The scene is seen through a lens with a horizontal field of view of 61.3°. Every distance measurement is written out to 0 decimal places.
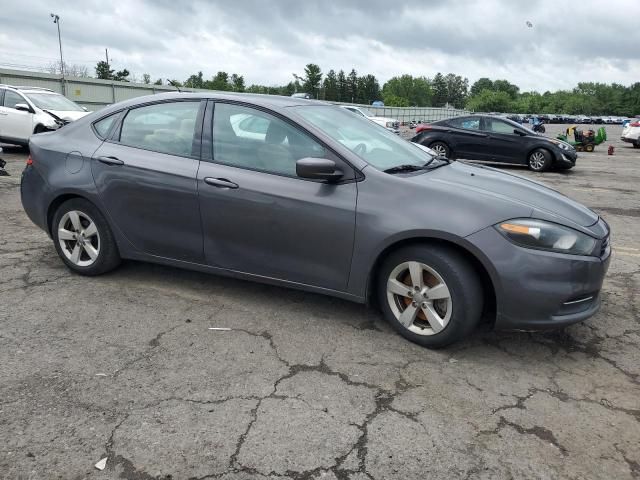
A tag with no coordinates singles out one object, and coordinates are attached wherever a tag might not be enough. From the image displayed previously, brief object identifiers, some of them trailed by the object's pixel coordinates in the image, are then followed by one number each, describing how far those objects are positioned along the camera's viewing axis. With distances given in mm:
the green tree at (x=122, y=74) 81562
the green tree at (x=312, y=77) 115438
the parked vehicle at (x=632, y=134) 22562
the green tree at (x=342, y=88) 129125
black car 13445
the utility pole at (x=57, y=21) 47534
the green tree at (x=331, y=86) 124188
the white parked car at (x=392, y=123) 24938
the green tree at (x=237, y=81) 109281
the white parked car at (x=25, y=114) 12602
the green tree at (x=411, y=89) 155625
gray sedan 3125
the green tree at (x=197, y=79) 110288
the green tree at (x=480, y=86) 177375
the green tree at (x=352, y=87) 130250
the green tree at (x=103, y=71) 80125
